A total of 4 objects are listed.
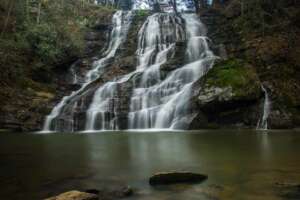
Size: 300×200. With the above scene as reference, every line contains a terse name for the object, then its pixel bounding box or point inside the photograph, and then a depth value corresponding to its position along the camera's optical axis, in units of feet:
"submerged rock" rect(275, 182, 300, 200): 19.18
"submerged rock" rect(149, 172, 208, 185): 23.03
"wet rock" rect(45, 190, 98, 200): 18.48
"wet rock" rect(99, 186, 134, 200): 20.34
